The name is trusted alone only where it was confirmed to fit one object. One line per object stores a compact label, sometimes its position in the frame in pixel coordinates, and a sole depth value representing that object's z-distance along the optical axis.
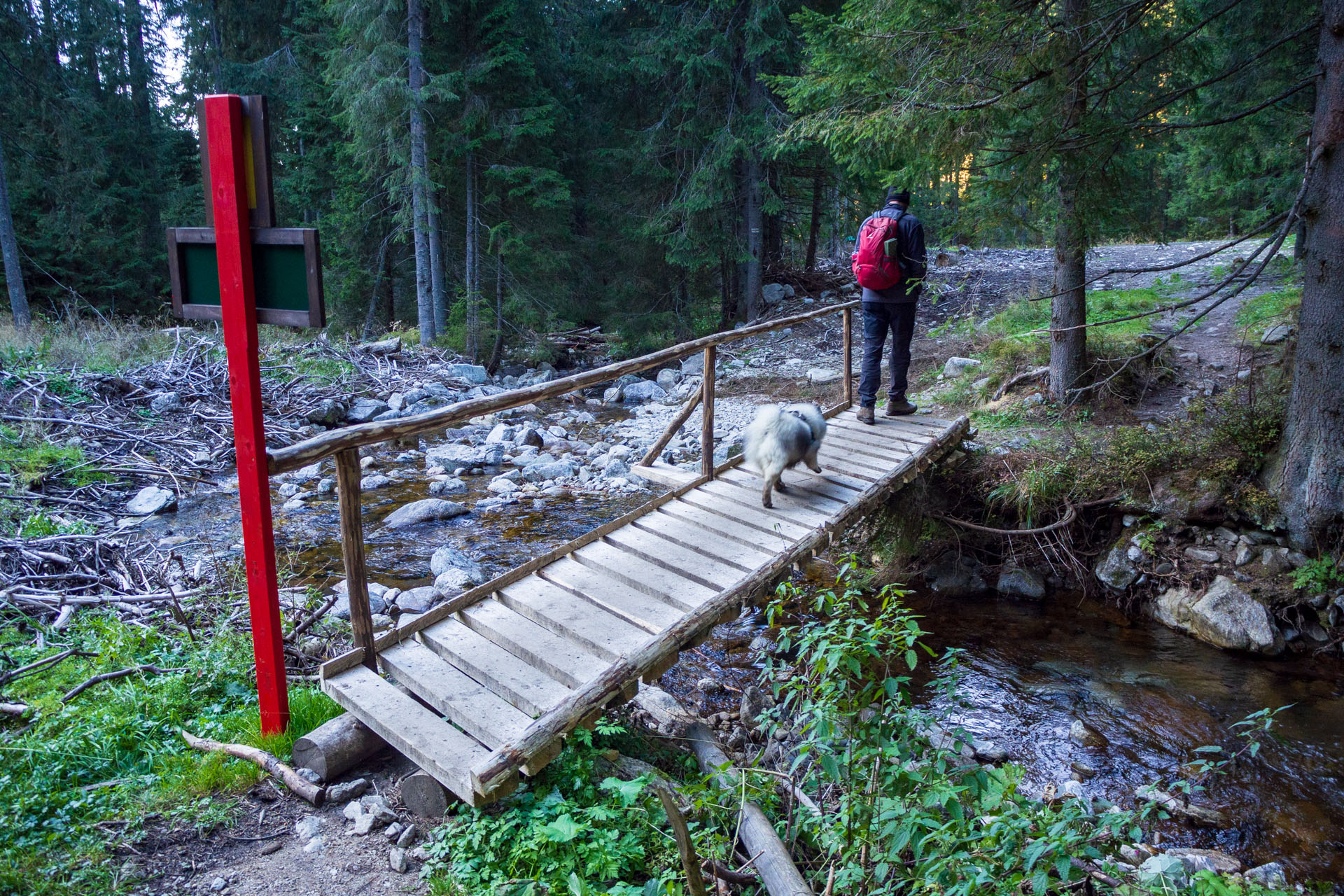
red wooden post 3.34
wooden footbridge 3.59
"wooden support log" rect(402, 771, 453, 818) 3.47
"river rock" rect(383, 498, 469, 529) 8.89
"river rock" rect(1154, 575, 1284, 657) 5.96
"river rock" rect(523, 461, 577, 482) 10.63
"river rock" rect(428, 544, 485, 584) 7.31
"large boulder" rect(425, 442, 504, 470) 11.10
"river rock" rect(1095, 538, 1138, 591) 6.84
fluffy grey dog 6.09
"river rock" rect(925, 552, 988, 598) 7.57
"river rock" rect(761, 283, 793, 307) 18.66
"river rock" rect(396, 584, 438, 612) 6.44
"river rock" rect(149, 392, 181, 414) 10.70
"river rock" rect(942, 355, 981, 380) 11.41
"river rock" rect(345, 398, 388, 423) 12.79
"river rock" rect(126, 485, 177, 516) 8.51
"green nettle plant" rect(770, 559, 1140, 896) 2.56
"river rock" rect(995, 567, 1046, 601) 7.27
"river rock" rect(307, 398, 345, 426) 12.12
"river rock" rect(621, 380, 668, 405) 15.63
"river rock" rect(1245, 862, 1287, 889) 3.85
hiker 6.93
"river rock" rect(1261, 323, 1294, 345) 9.30
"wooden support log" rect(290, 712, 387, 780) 3.68
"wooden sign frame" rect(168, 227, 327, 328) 3.34
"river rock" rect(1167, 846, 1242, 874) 3.94
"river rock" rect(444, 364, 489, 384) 15.96
